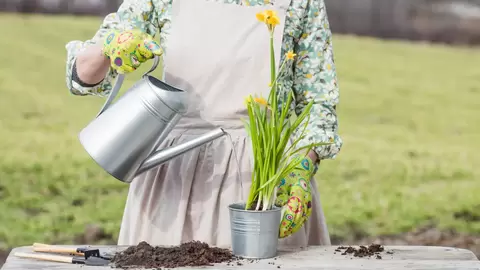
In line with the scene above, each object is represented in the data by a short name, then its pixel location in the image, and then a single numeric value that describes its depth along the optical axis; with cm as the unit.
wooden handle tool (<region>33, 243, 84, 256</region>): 245
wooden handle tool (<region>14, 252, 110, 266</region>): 239
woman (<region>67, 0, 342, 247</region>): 273
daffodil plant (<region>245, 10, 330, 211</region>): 250
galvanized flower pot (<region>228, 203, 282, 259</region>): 244
